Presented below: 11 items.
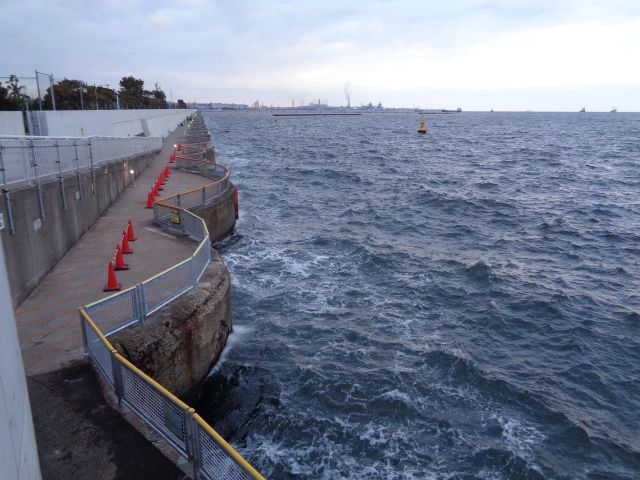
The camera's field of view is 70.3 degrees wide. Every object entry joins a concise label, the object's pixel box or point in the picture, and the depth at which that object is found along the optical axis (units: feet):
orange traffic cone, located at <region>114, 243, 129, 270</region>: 42.22
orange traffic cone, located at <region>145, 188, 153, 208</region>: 70.49
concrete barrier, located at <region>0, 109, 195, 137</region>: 69.87
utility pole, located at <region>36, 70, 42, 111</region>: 91.94
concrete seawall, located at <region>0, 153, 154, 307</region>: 33.99
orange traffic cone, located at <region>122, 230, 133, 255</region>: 46.48
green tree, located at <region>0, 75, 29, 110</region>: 88.42
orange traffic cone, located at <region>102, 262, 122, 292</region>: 36.81
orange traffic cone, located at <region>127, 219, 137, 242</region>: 51.70
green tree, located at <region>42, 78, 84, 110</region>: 131.44
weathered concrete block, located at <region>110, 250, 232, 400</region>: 29.23
